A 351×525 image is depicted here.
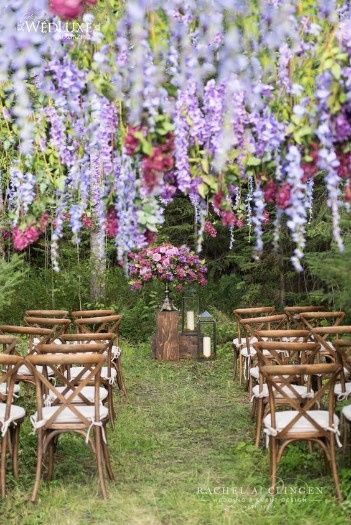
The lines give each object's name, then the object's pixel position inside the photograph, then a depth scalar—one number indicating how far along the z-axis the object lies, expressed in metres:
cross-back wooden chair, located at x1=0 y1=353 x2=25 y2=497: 4.02
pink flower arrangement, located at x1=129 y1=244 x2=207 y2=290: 8.45
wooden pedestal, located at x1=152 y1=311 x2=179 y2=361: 8.44
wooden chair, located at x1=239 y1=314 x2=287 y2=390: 6.05
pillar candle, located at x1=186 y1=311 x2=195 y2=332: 8.58
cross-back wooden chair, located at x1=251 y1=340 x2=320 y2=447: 4.35
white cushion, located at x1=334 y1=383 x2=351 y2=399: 4.68
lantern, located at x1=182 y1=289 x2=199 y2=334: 8.53
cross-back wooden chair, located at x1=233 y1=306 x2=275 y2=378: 7.05
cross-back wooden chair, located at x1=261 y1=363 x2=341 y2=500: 3.97
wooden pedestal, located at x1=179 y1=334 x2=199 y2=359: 8.54
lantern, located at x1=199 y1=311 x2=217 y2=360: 8.33
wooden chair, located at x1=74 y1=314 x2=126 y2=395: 6.21
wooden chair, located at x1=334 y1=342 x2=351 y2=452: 4.18
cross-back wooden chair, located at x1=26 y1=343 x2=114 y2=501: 4.05
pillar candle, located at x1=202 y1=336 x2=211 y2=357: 8.38
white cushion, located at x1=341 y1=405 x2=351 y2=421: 4.08
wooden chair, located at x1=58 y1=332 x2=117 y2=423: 5.27
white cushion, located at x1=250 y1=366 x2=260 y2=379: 5.66
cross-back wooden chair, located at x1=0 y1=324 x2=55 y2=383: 5.50
